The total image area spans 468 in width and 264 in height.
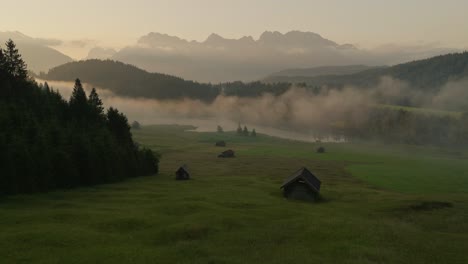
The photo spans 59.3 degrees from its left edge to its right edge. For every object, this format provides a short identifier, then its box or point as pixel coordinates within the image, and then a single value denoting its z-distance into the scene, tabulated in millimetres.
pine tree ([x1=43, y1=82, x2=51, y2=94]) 102875
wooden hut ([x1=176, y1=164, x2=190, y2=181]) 90500
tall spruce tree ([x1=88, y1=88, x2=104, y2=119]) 101188
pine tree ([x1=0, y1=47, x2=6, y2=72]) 85800
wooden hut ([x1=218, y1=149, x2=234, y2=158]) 175375
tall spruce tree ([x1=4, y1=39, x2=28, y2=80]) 86750
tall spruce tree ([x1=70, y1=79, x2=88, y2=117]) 98688
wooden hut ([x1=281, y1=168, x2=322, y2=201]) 68375
